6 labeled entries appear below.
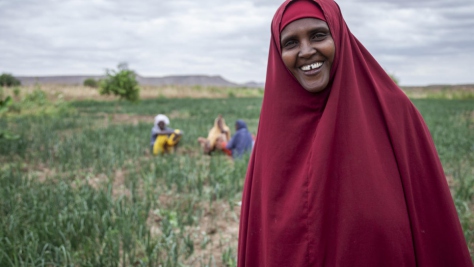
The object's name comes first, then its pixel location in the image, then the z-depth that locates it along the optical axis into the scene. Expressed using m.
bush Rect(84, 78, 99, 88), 56.78
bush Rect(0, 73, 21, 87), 41.06
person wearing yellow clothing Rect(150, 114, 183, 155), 7.21
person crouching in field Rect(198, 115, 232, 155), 7.36
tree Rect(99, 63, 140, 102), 23.08
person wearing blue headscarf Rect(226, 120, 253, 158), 6.79
